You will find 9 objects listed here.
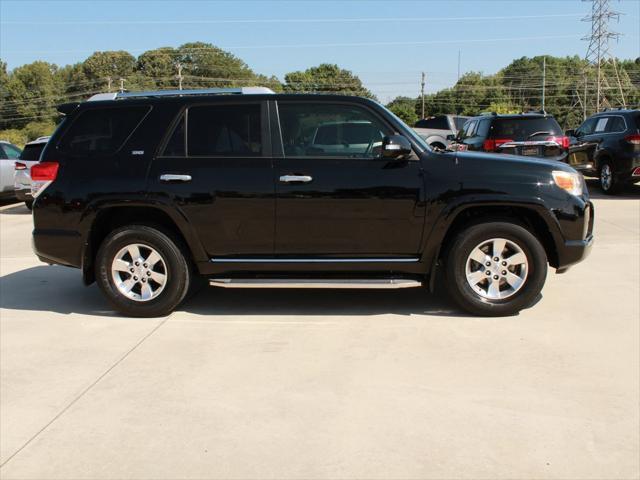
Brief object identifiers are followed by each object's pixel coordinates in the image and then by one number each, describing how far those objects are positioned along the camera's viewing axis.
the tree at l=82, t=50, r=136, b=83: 103.69
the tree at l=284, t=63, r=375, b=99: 101.76
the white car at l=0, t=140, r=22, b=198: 15.34
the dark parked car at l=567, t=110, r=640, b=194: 13.57
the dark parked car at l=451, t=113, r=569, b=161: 13.46
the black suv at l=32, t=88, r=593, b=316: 5.35
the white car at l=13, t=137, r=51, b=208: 13.49
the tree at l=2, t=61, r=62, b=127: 95.88
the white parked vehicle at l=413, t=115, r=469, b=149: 20.73
